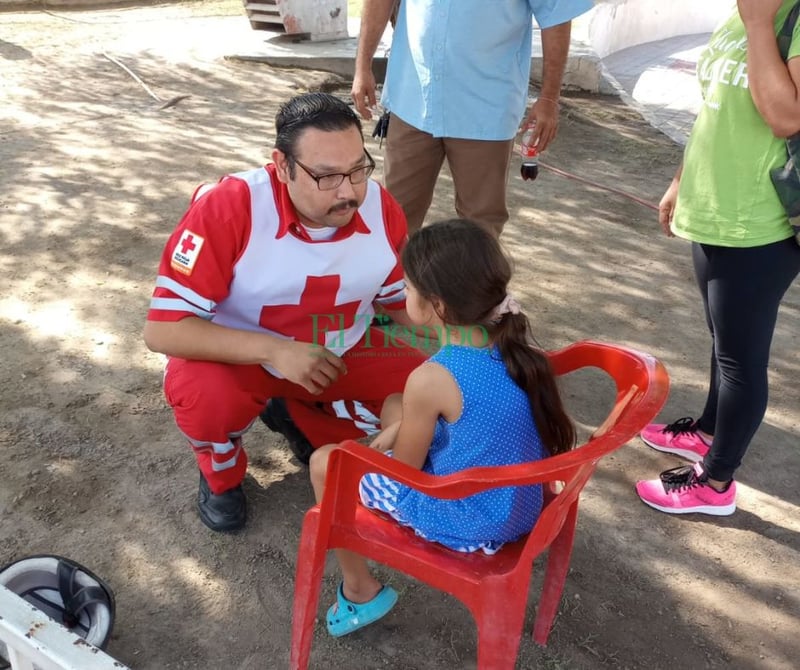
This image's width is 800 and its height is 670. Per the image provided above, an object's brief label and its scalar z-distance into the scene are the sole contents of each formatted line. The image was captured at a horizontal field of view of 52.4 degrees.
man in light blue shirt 2.93
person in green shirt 1.92
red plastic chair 1.54
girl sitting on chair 1.76
